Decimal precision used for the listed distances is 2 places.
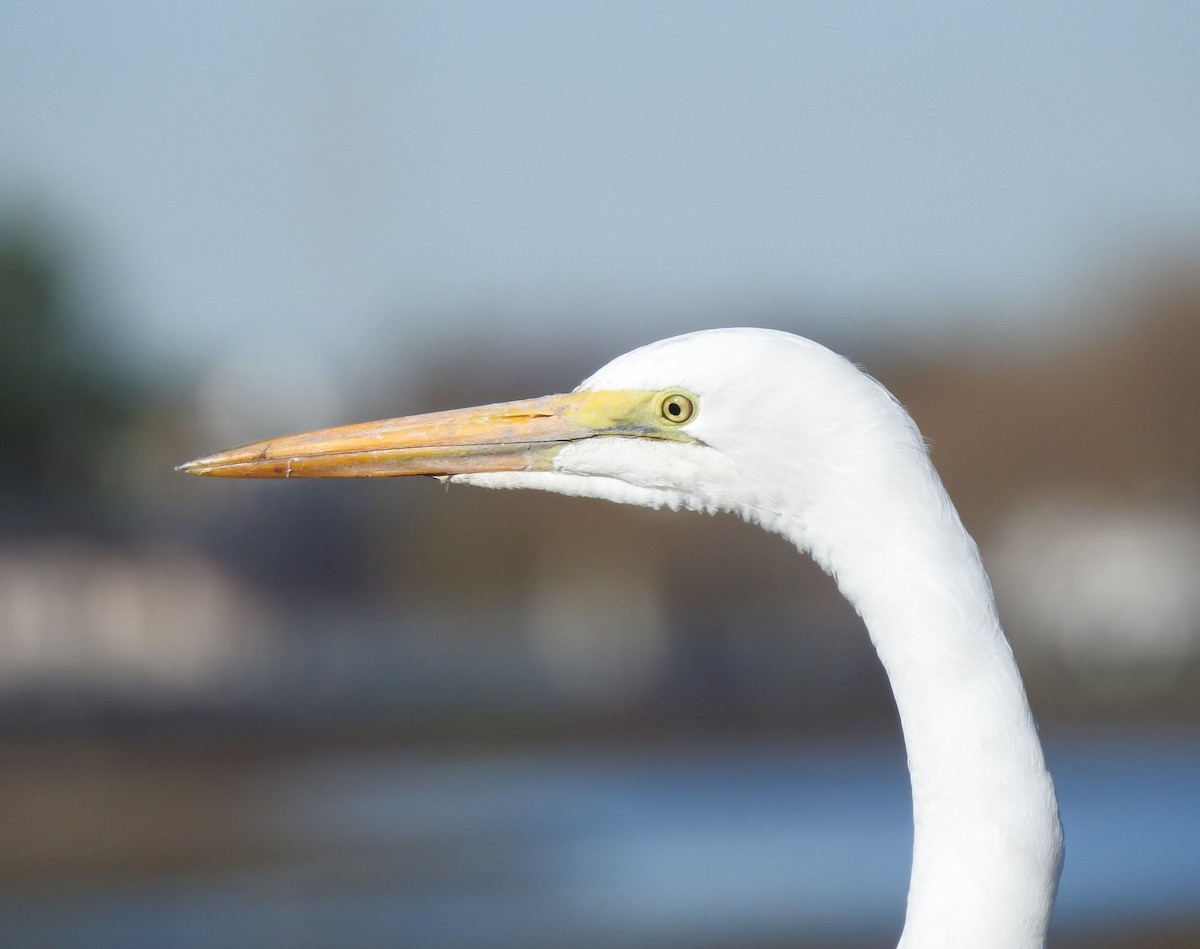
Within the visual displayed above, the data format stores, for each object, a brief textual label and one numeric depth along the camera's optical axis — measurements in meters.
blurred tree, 80.00
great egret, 5.09
